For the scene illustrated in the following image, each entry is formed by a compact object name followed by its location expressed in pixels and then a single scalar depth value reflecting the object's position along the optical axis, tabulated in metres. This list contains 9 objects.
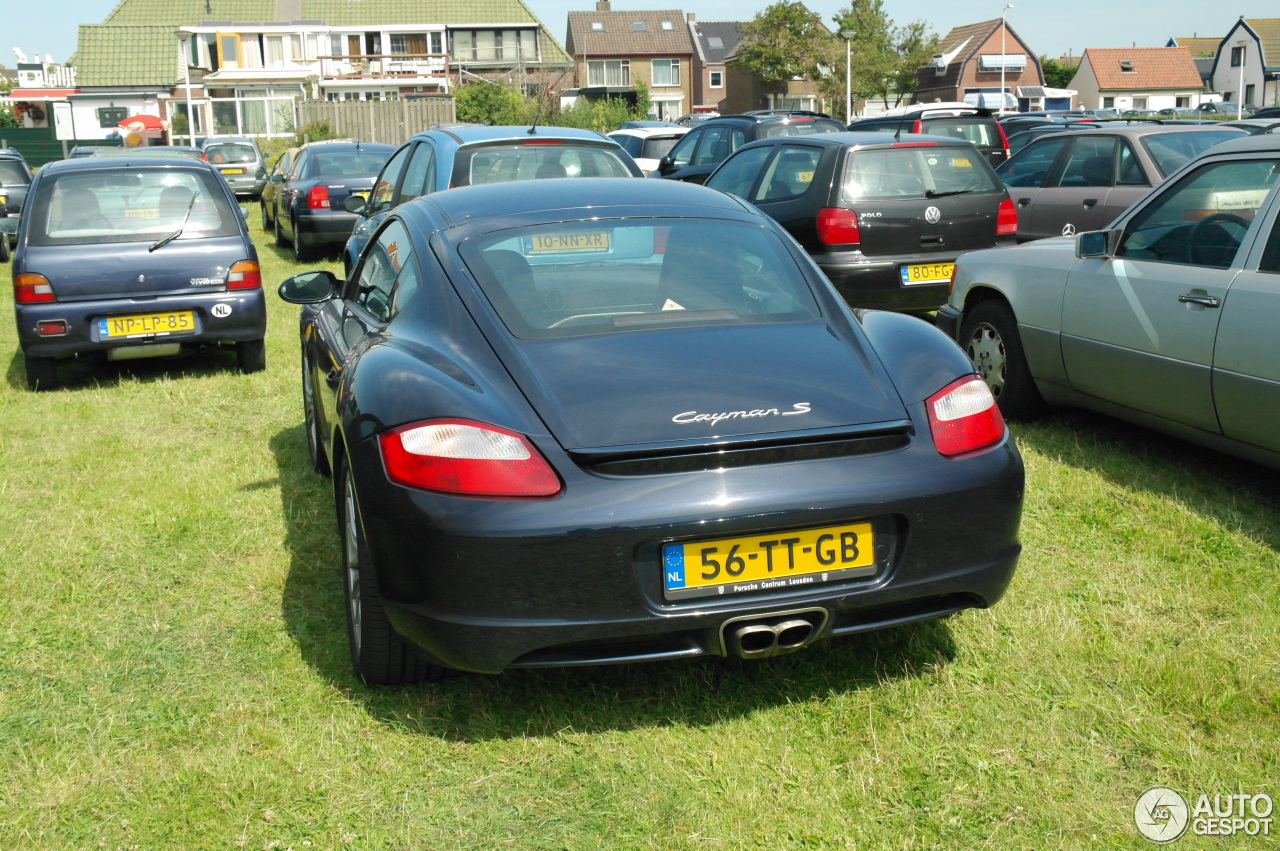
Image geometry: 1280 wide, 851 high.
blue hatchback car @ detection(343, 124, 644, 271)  8.77
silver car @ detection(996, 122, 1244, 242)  10.34
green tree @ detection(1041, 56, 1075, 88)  96.00
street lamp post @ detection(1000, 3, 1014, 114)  47.77
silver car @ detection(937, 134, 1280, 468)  4.73
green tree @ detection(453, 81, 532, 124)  40.38
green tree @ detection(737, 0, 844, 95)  63.06
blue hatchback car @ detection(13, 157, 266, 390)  7.81
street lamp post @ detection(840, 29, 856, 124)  57.38
